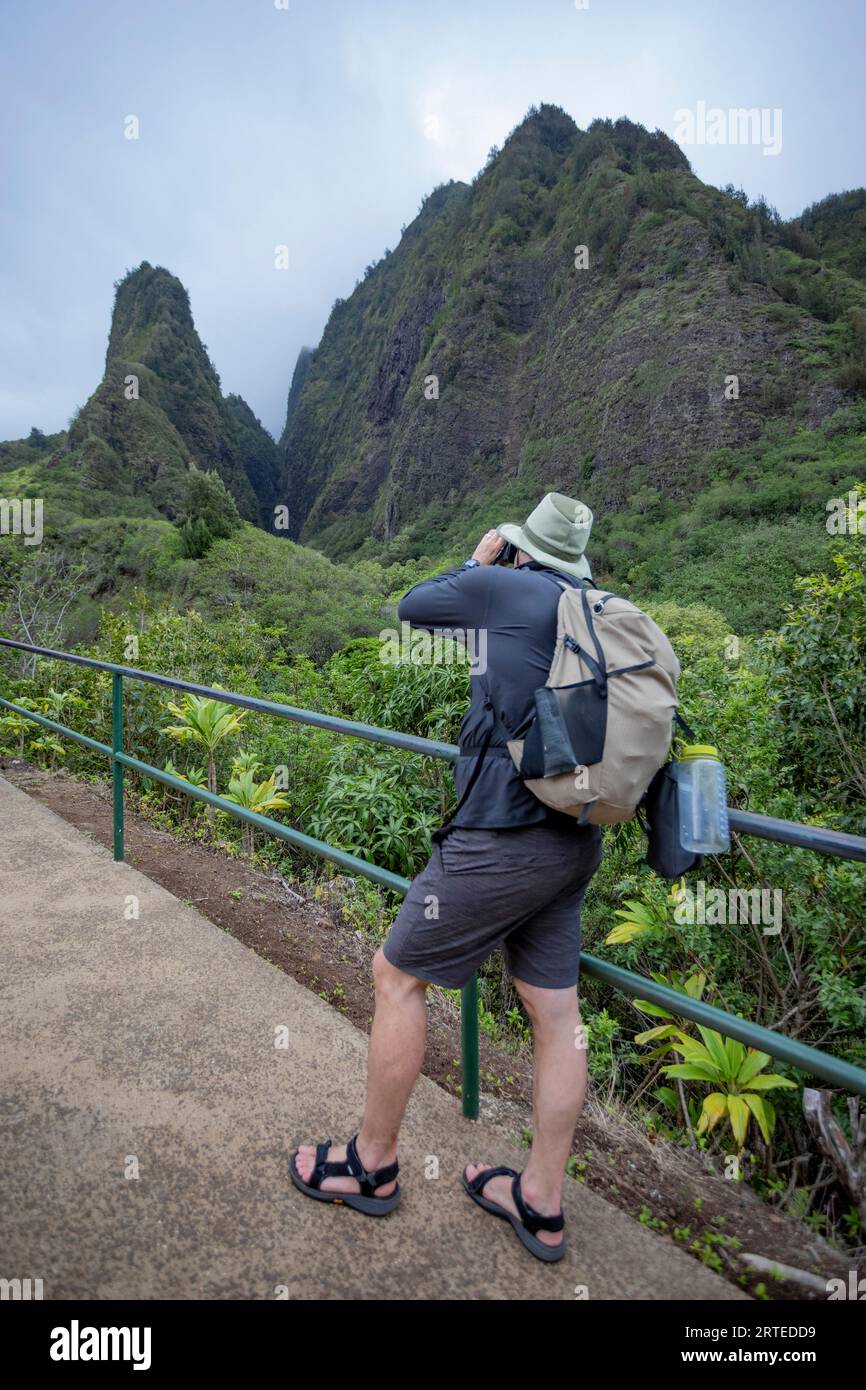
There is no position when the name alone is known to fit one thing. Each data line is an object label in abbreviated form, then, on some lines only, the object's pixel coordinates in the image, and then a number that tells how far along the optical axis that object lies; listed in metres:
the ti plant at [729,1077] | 2.27
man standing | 1.50
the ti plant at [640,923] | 3.27
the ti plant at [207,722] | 5.46
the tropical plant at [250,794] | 4.86
